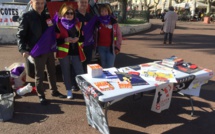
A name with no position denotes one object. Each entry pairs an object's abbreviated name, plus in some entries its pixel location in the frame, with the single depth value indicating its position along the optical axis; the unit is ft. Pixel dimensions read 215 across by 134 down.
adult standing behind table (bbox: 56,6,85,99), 9.97
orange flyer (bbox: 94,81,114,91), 7.70
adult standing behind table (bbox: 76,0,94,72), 10.72
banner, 25.69
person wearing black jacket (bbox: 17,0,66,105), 9.34
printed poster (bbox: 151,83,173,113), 8.52
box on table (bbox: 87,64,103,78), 8.49
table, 7.59
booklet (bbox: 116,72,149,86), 8.27
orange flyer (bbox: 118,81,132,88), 7.97
